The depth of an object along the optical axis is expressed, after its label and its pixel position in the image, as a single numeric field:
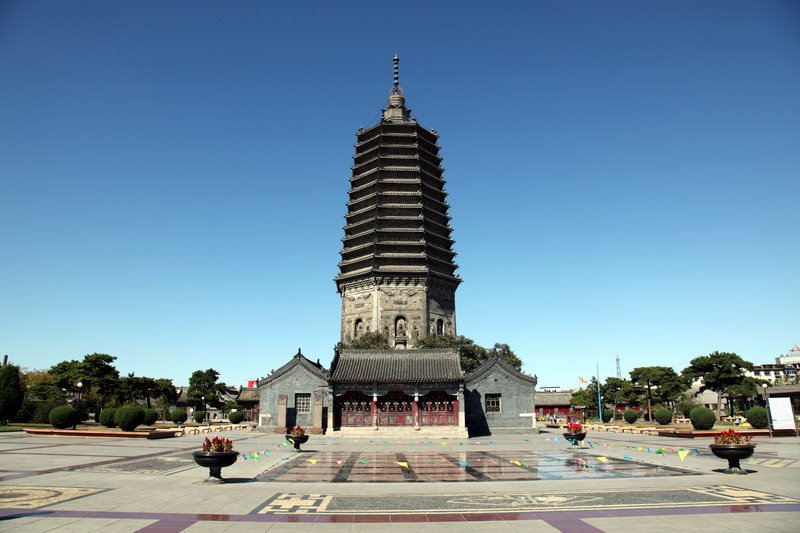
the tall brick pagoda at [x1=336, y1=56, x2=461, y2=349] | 59.41
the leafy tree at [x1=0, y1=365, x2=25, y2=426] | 44.10
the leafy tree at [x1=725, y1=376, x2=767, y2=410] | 50.59
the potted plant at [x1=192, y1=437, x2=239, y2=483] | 14.68
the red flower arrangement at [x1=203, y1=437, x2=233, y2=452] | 14.98
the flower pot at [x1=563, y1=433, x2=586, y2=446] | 27.03
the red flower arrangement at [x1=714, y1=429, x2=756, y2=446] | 16.38
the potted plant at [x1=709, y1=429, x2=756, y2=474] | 15.98
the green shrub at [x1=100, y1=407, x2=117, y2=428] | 40.66
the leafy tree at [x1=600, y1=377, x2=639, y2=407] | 64.16
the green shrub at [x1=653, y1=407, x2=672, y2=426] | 46.94
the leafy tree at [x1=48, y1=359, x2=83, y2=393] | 51.97
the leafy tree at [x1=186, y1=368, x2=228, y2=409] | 68.69
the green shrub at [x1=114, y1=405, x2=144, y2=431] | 36.41
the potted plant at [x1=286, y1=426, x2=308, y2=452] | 25.78
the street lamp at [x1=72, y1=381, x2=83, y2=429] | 44.45
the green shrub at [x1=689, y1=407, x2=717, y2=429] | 35.56
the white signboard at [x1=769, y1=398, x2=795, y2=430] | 31.84
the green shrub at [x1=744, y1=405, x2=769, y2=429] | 35.38
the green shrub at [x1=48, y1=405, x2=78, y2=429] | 35.97
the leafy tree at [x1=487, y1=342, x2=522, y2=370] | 56.04
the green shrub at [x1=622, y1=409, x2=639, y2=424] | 57.63
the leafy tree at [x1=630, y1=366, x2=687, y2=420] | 57.70
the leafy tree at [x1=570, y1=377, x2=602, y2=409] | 77.69
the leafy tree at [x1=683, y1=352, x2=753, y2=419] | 51.97
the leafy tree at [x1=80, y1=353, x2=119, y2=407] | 50.88
